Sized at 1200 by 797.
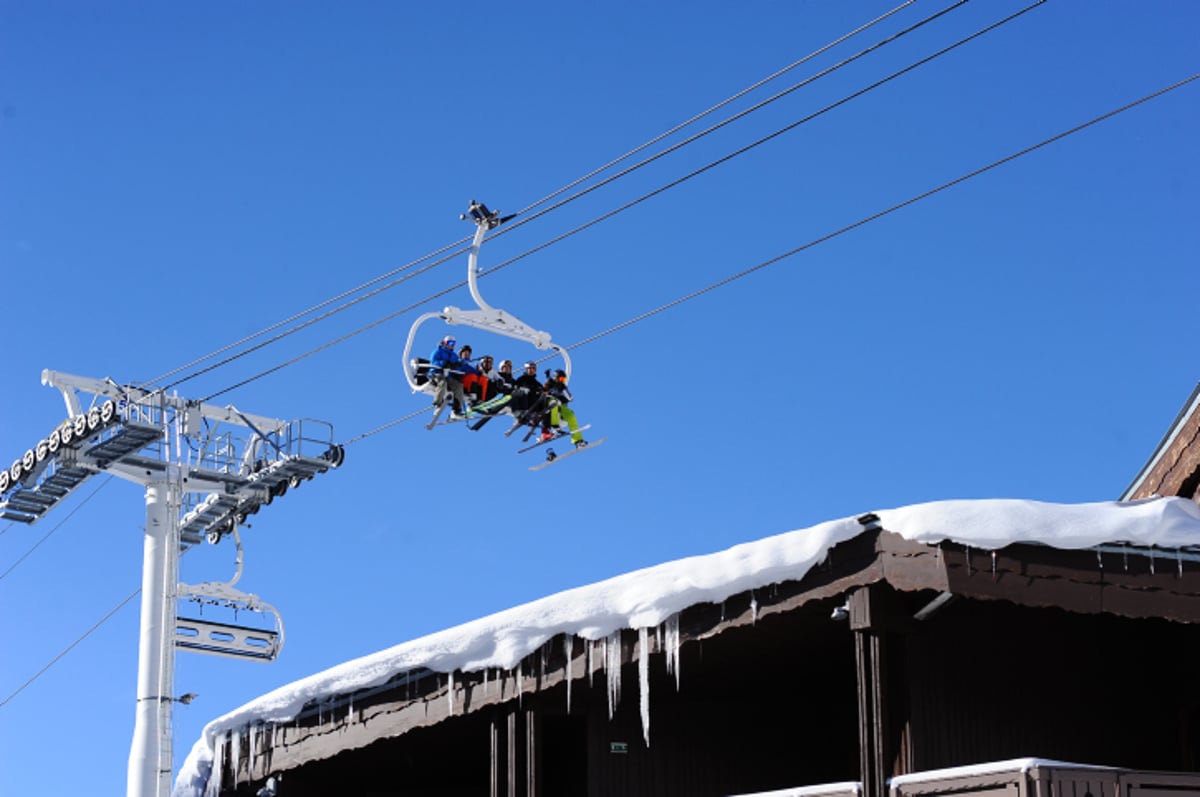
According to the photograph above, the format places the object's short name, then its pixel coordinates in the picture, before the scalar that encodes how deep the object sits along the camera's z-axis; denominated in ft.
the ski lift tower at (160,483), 87.86
